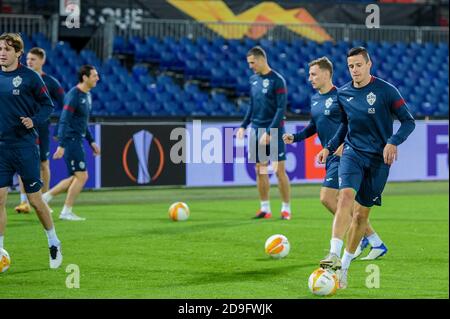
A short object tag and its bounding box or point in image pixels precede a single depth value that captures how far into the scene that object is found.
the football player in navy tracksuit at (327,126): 11.24
